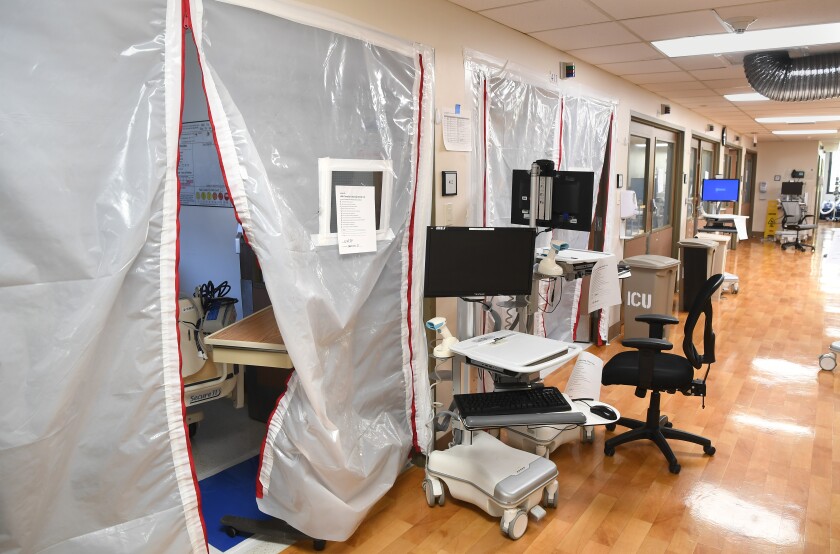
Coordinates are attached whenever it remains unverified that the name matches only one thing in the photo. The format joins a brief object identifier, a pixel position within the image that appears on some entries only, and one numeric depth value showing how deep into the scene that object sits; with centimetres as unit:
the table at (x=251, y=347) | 225
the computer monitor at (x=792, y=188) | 1234
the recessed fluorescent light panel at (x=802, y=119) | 828
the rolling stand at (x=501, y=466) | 241
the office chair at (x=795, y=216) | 1108
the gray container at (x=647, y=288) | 508
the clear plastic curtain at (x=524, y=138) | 329
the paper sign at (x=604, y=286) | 386
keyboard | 232
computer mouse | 270
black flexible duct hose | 438
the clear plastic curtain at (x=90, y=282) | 146
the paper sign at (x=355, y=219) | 233
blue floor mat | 243
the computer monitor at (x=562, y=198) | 314
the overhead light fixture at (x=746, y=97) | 628
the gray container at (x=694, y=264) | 605
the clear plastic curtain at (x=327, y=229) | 197
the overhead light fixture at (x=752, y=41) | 381
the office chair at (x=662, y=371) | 293
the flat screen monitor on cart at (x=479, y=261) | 265
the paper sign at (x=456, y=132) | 304
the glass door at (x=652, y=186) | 586
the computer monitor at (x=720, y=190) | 830
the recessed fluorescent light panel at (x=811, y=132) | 1059
